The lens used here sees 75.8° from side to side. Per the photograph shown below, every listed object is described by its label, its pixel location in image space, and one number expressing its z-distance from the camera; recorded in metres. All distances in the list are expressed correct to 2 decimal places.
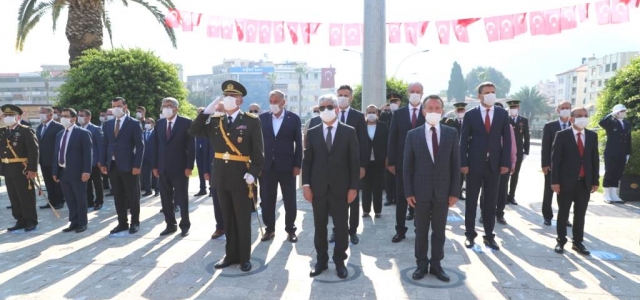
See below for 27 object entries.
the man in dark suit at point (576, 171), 5.05
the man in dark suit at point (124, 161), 6.28
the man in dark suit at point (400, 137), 5.76
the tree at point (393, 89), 14.13
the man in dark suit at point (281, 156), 5.73
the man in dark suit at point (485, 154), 5.26
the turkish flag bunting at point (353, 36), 11.91
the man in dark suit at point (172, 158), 6.07
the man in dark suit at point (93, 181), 8.18
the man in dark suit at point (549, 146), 6.27
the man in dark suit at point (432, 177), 4.21
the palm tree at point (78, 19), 13.21
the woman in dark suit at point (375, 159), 6.92
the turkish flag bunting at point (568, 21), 10.17
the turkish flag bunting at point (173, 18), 12.23
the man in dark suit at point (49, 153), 8.58
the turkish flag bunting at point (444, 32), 11.39
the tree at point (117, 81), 11.68
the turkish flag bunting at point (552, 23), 10.45
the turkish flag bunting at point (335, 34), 12.03
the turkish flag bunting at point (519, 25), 10.69
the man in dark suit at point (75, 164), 6.44
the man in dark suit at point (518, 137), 7.53
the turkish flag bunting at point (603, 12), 9.49
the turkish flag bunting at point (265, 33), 12.21
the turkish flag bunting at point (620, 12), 9.16
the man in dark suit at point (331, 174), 4.30
